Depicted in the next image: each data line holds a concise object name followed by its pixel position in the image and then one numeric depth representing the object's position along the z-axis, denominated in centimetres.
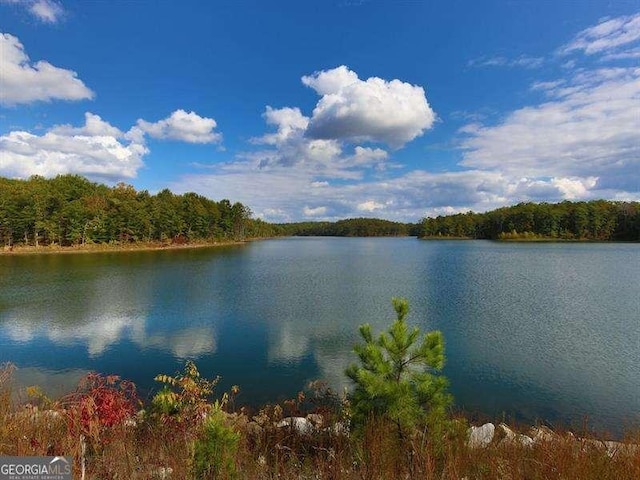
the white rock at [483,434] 693
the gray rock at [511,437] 661
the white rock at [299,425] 751
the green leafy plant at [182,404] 645
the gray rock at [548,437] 529
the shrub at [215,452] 416
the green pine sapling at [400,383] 608
